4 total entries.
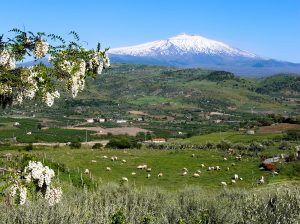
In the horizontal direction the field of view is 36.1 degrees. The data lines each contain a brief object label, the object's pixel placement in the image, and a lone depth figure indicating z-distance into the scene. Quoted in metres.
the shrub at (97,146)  81.81
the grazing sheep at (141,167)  58.97
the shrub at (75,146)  86.26
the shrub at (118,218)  13.59
